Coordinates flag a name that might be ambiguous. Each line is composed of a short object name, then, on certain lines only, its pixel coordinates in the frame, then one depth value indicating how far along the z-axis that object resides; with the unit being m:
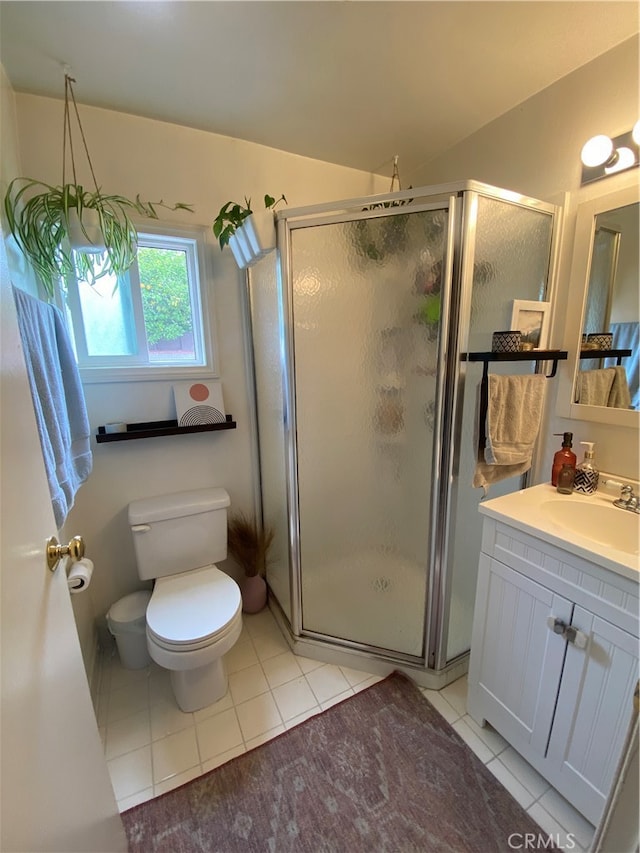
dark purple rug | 1.08
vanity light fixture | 1.19
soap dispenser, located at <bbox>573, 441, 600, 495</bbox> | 1.33
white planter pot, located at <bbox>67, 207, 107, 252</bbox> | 1.22
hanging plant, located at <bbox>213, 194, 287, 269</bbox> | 1.40
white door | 0.53
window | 1.62
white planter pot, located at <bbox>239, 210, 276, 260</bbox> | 1.39
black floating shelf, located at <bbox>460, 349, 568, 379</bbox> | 1.23
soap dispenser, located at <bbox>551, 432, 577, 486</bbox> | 1.36
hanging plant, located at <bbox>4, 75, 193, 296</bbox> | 1.20
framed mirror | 1.24
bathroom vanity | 0.94
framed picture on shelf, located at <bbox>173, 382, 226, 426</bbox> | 1.78
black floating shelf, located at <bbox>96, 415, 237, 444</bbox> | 1.62
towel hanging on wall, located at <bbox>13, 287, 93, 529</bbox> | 0.97
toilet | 1.35
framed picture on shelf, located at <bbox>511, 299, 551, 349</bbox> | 1.40
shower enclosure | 1.30
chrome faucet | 1.20
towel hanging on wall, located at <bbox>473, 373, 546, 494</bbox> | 1.31
